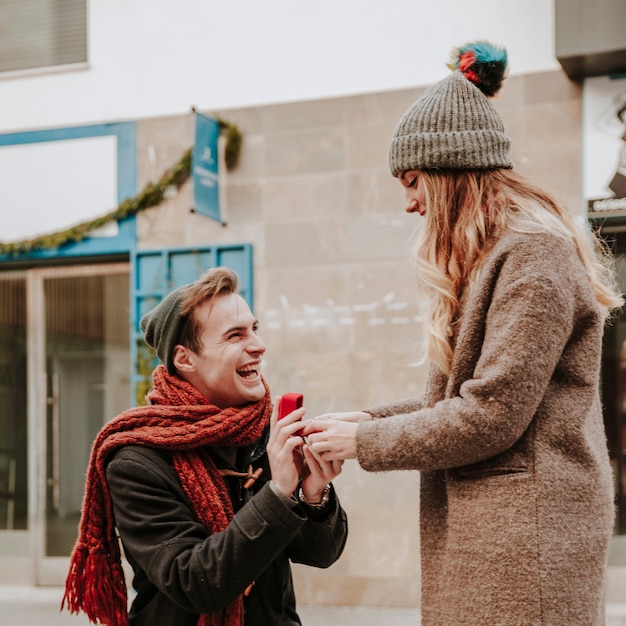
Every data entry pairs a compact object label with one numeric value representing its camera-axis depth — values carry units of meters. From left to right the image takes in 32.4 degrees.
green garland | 8.28
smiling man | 2.39
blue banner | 7.98
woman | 2.06
